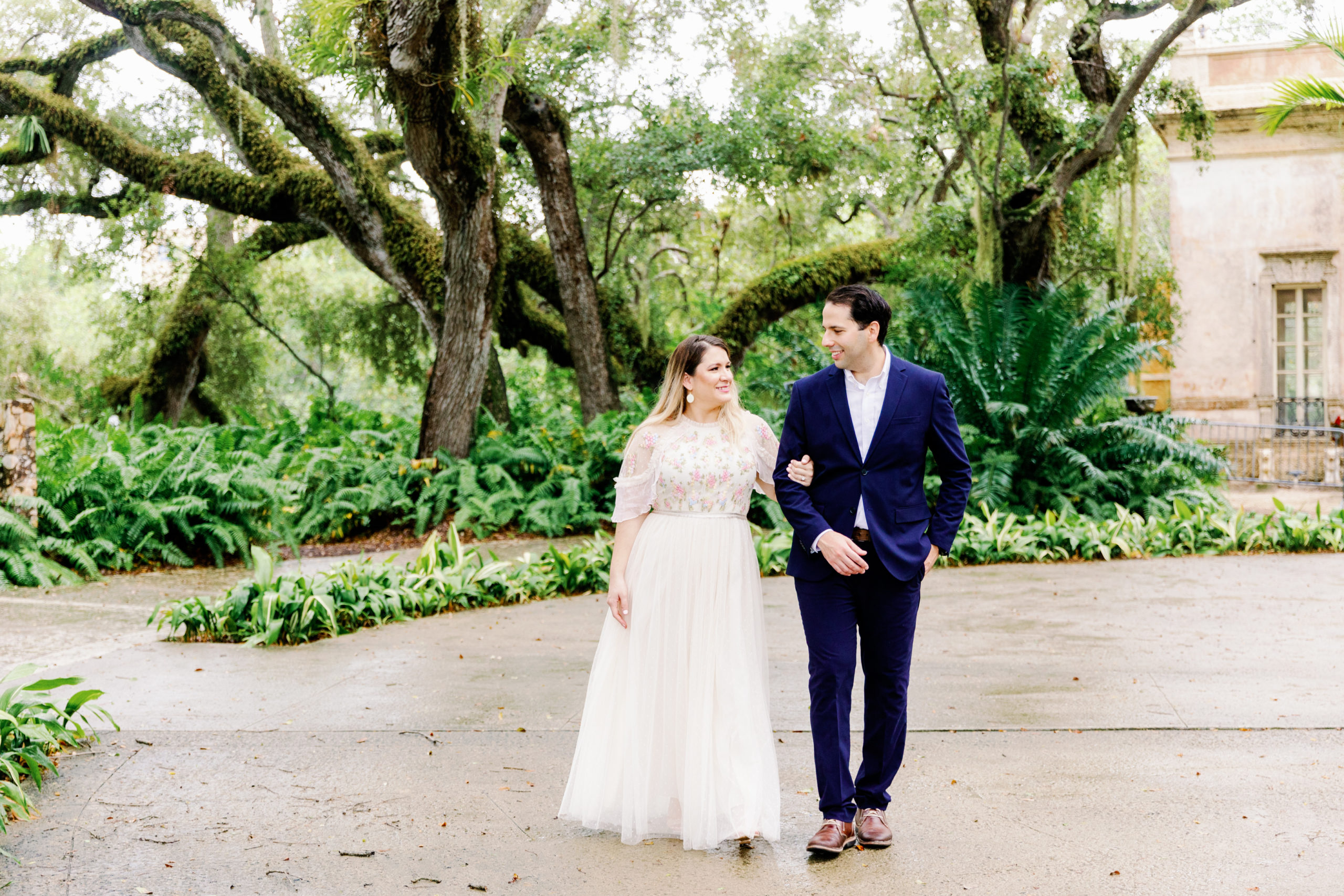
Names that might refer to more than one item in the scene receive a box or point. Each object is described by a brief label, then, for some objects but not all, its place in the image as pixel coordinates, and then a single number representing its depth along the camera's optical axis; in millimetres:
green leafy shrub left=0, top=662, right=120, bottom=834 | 4223
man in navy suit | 3865
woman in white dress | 3932
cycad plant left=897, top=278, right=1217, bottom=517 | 12195
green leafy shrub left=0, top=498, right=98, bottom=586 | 9359
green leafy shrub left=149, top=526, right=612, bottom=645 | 7312
